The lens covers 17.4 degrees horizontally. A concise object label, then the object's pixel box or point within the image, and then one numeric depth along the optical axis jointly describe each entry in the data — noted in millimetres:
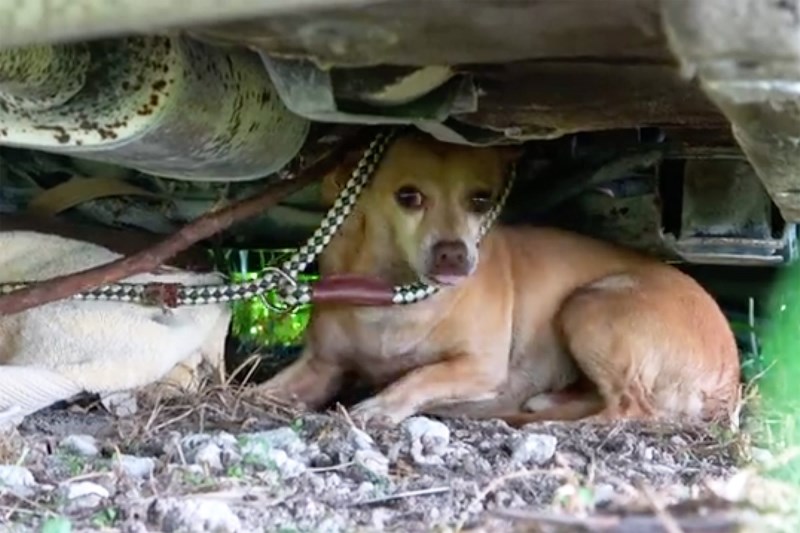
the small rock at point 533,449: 1882
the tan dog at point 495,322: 2165
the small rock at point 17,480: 1739
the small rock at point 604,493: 1555
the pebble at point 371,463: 1803
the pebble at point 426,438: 1863
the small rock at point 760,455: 1920
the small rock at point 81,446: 1850
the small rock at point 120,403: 2017
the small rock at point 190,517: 1665
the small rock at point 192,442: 1843
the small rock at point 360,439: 1872
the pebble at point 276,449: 1808
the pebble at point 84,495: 1707
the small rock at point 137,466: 1786
